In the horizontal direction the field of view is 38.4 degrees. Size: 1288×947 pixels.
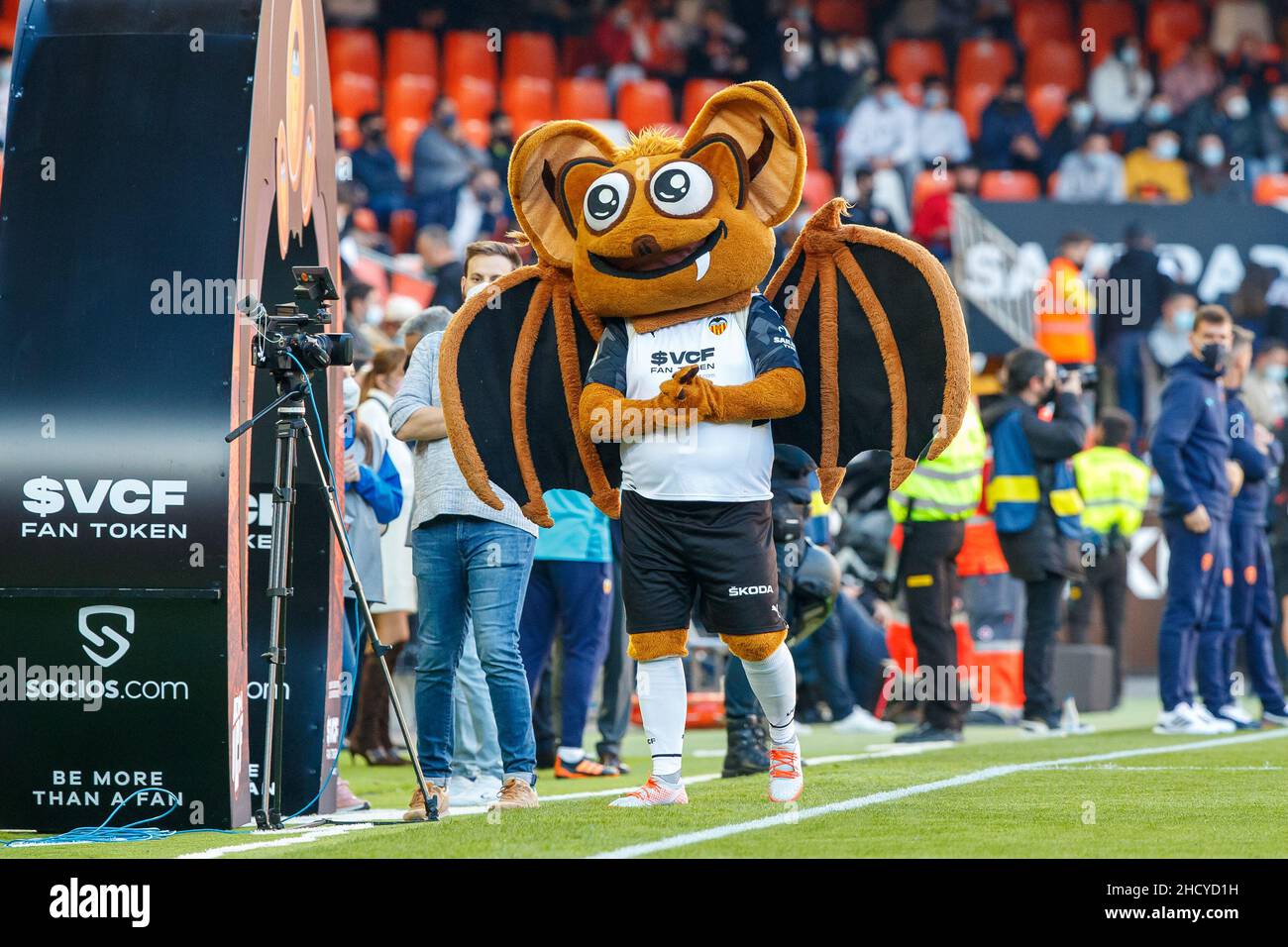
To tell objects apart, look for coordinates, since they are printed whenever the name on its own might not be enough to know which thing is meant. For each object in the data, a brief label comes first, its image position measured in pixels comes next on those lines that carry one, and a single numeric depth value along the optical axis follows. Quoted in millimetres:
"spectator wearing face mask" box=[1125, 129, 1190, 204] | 19766
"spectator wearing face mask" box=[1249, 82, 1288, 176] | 20406
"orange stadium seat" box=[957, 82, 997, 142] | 21625
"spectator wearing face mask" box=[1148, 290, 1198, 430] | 16141
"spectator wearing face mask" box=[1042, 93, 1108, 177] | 20470
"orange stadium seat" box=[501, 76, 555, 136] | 20688
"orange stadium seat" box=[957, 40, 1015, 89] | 22438
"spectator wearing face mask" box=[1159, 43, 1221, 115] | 21688
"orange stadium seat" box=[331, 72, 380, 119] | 20203
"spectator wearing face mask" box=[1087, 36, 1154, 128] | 21672
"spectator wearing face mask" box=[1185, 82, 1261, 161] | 20578
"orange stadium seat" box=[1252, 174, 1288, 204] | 19172
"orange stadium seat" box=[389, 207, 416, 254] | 17938
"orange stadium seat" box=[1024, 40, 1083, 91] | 22531
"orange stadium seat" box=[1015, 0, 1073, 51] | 23172
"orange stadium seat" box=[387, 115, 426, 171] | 19844
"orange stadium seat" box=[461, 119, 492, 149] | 19769
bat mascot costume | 5844
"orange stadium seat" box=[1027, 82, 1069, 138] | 21688
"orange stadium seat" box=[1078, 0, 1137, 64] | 22938
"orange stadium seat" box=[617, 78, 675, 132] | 20891
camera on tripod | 5855
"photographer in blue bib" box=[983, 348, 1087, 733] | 10312
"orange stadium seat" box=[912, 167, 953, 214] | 19078
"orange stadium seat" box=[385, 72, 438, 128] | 20453
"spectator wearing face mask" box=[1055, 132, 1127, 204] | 19797
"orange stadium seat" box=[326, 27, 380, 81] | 20719
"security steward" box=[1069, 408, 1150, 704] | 11898
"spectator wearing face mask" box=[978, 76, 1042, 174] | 20297
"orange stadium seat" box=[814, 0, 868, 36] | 22672
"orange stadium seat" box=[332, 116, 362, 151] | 18784
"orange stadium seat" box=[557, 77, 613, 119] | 20828
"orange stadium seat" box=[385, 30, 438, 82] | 21000
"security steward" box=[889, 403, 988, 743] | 9781
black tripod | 5832
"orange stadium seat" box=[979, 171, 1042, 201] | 19839
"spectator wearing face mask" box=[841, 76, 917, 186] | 20188
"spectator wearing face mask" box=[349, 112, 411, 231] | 17844
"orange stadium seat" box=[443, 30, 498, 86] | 21031
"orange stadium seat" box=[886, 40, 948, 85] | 22500
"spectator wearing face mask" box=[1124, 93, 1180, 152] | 20453
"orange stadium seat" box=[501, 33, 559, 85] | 21234
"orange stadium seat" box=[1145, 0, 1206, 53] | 22844
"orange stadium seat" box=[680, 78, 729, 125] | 21047
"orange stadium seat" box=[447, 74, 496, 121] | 20672
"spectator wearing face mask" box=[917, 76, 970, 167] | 20328
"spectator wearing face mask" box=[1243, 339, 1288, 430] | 12867
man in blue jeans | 6457
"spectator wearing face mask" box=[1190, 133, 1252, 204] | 18984
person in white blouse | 9180
